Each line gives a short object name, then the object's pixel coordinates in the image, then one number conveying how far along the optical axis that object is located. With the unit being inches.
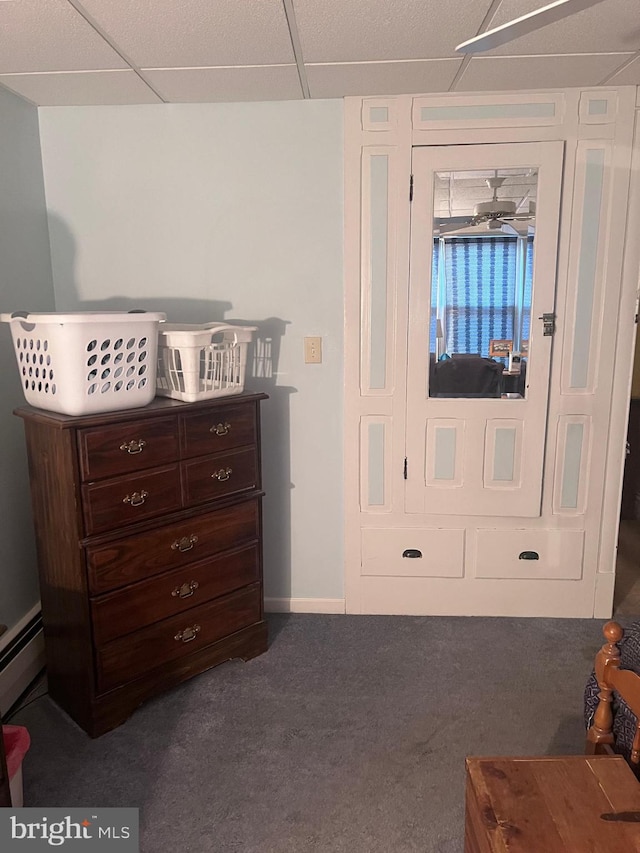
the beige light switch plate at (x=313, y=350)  106.7
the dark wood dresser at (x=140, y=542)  78.5
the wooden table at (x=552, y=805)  46.8
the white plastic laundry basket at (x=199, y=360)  86.0
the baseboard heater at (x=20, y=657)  89.1
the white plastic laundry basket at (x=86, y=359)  74.4
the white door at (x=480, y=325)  100.0
